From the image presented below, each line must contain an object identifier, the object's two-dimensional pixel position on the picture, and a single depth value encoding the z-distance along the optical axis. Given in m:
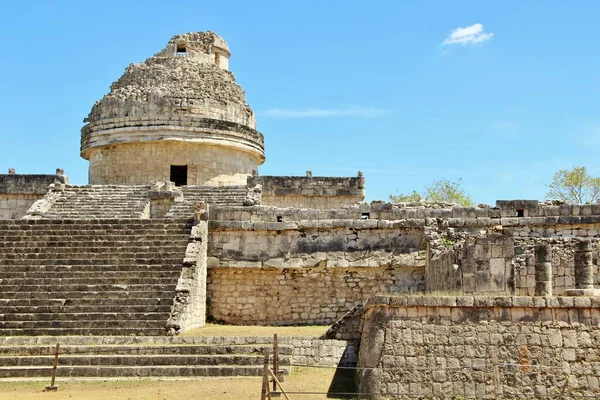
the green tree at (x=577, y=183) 39.22
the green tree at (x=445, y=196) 43.47
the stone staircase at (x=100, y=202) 21.69
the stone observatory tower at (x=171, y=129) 26.02
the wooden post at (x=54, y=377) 12.11
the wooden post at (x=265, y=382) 9.62
